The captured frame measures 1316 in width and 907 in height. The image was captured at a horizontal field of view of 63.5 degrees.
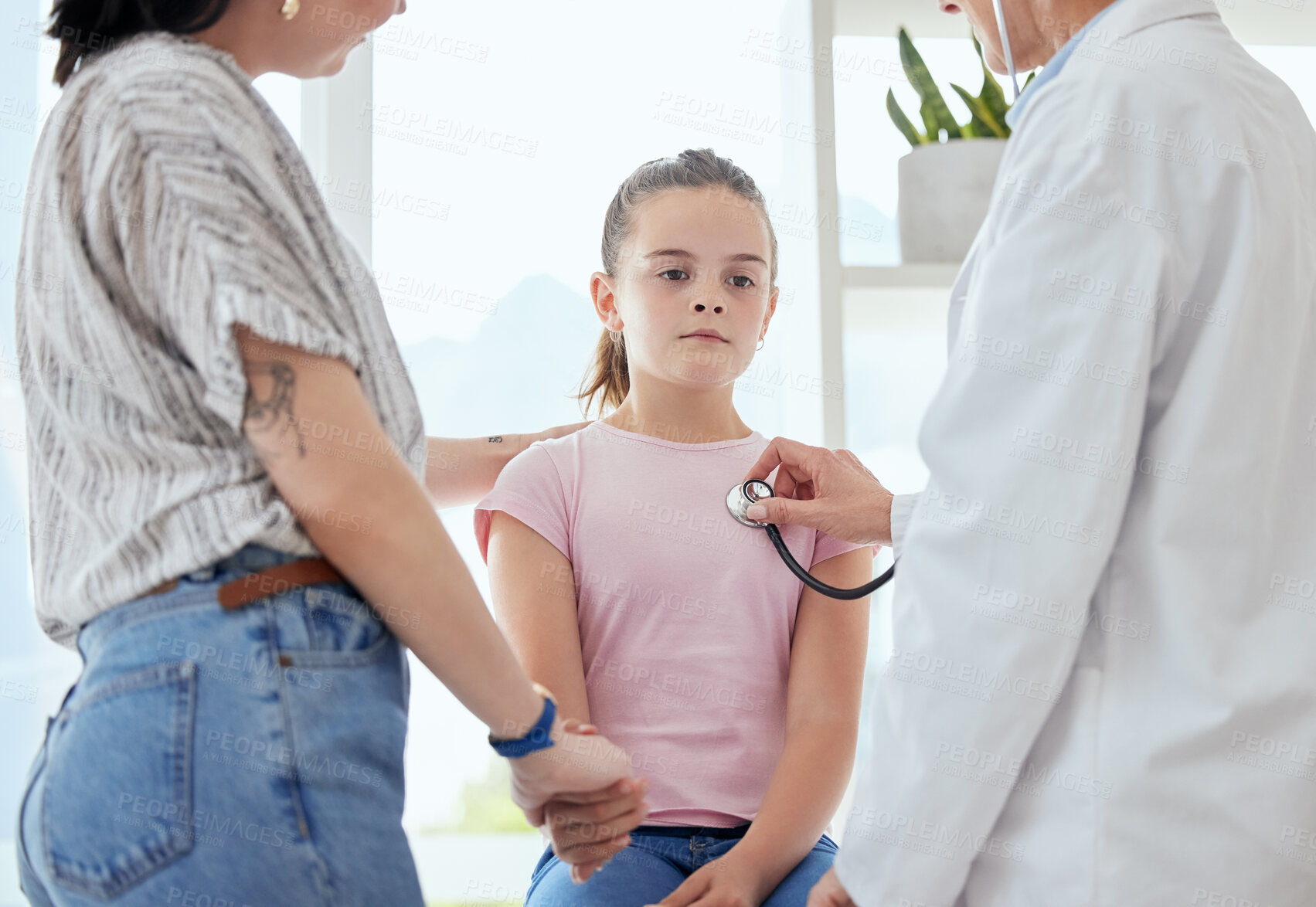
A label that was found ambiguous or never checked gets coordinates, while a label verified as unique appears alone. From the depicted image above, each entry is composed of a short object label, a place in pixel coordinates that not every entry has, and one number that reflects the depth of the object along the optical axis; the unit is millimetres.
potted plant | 1646
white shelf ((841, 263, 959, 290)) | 1634
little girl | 1267
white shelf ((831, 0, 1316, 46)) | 1903
